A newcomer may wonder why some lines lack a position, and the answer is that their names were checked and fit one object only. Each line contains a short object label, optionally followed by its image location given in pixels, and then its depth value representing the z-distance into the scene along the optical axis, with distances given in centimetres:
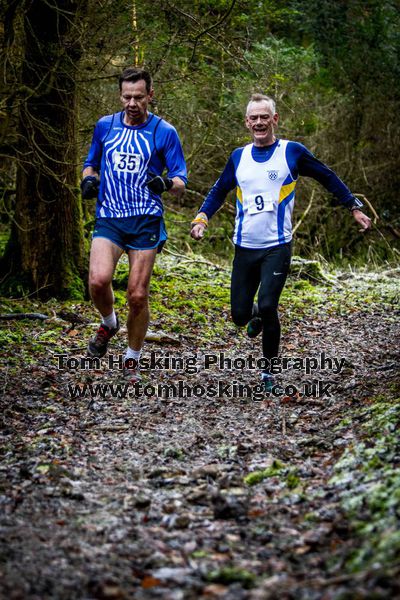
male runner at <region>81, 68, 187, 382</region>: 1155
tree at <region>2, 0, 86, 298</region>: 1577
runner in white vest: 1173
